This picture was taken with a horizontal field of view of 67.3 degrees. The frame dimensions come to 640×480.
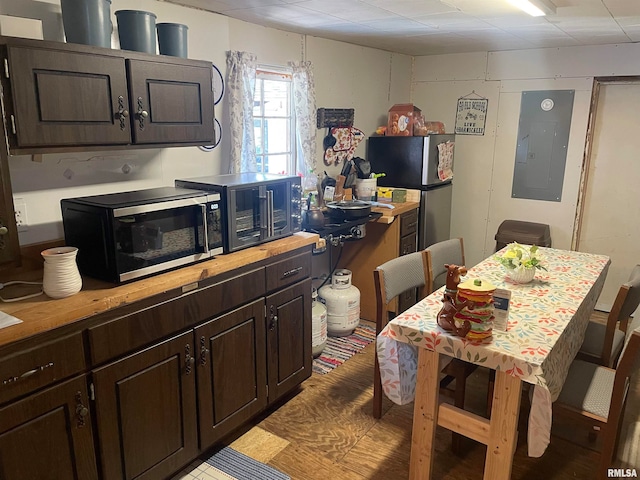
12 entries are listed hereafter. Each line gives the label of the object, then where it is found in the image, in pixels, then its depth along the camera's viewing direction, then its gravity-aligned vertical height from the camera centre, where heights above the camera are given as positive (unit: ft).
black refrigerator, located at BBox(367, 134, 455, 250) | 13.51 -0.89
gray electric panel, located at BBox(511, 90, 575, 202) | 13.93 -0.13
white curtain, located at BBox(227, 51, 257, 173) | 9.64 +0.56
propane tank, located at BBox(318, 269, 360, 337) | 11.62 -3.95
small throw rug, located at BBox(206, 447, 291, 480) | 7.24 -5.02
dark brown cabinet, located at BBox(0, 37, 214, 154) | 5.53 +0.46
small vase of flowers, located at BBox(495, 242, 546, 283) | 7.73 -2.01
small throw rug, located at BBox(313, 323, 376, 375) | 10.54 -4.89
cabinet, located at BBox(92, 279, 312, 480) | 5.99 -3.56
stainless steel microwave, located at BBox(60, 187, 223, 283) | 6.06 -1.28
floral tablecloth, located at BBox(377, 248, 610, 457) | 5.56 -2.42
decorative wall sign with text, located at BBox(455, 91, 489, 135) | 15.19 +0.72
